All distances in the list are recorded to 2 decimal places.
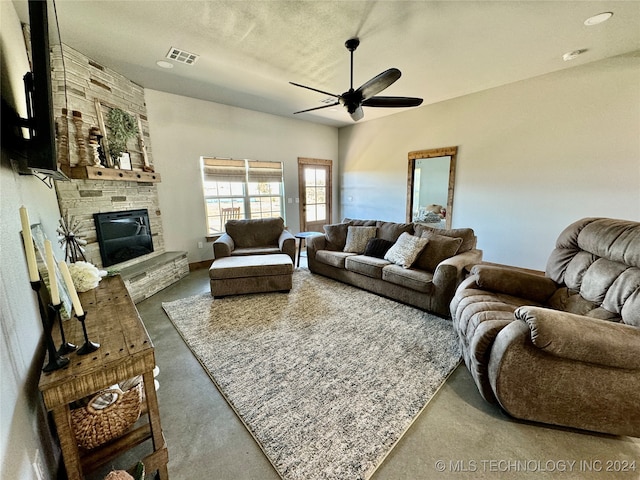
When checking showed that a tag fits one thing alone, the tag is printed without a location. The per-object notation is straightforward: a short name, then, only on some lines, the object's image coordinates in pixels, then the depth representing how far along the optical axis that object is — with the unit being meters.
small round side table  4.52
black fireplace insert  3.22
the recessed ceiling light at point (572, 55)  2.99
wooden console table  0.92
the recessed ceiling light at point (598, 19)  2.30
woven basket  1.10
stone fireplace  2.80
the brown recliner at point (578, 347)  1.30
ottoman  3.19
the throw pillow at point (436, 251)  2.98
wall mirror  4.80
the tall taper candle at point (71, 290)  0.98
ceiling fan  2.25
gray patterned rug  1.38
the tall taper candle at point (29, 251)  0.85
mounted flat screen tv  0.97
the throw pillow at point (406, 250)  3.08
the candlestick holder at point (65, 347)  1.05
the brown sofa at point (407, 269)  2.68
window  4.76
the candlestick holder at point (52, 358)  0.91
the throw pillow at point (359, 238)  3.83
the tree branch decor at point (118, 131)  3.29
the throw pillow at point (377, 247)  3.53
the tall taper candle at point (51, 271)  0.93
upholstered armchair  3.97
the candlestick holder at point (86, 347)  1.03
